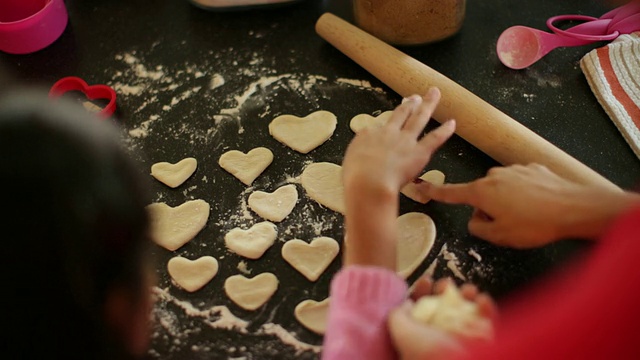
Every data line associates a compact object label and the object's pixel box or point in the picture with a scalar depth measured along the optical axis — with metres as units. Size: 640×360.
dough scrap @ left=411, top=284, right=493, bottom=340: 0.61
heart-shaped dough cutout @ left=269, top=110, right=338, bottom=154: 0.97
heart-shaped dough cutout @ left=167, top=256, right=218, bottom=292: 0.83
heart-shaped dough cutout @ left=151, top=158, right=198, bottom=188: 0.95
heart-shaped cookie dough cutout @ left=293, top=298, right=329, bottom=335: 0.78
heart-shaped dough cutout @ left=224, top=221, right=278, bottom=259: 0.85
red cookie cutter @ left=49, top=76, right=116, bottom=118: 1.07
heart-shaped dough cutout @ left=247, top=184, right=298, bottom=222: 0.89
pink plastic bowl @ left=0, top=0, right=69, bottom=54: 1.13
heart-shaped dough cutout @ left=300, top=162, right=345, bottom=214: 0.89
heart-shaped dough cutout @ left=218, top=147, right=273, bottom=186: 0.94
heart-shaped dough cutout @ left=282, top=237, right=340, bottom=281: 0.83
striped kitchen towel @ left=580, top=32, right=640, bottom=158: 0.95
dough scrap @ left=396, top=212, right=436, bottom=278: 0.81
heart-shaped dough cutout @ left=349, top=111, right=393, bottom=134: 0.98
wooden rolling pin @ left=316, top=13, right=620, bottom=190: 0.84
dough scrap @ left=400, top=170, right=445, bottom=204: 0.87
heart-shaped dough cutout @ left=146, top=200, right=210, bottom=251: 0.87
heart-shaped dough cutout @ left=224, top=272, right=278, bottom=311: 0.81
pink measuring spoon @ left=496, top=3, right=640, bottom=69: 1.05
